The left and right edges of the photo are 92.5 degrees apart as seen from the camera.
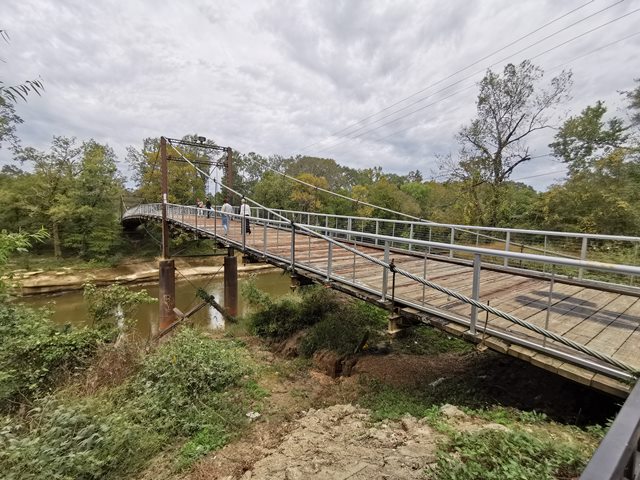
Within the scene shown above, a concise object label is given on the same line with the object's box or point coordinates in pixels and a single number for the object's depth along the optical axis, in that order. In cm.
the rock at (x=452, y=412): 292
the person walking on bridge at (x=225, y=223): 905
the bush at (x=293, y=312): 719
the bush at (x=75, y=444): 251
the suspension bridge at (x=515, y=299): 256
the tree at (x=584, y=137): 1473
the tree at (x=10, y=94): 209
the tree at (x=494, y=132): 1245
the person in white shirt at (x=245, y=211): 904
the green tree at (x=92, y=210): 1836
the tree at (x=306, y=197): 2547
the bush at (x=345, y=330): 583
